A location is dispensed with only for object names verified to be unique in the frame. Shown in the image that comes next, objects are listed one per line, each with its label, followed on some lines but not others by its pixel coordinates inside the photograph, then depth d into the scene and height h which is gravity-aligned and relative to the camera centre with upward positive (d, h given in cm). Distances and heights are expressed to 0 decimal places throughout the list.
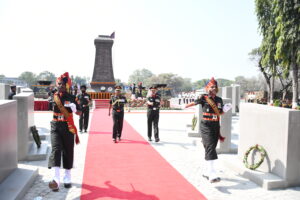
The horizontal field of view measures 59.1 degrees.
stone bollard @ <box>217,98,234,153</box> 766 -107
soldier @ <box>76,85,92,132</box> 1079 -48
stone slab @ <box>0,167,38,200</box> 408 -160
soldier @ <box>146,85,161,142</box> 895 -49
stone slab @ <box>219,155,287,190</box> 495 -162
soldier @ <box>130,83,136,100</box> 3169 +27
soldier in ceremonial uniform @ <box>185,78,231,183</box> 525 -55
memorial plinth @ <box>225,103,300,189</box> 486 -96
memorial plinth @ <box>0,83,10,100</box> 1112 -7
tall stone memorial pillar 3125 +297
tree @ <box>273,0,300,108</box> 1875 +474
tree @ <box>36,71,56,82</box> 13125 +765
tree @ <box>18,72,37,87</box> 12688 +626
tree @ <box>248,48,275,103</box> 3453 +215
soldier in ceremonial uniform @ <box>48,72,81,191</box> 480 -67
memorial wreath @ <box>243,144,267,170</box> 545 -128
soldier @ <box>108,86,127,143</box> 896 -61
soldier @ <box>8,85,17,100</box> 1032 -10
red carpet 465 -178
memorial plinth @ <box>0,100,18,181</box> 443 -87
